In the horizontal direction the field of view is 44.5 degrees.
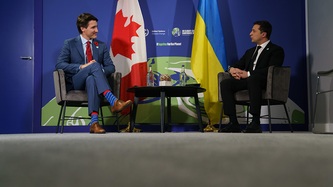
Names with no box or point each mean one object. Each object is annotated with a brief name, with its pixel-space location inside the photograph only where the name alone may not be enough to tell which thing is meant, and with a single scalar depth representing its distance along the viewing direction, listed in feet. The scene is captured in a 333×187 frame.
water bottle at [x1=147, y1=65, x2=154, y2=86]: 14.57
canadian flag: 15.26
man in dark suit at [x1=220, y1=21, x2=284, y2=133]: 12.47
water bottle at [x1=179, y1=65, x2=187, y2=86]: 14.88
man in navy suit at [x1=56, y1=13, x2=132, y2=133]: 12.22
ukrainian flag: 14.94
